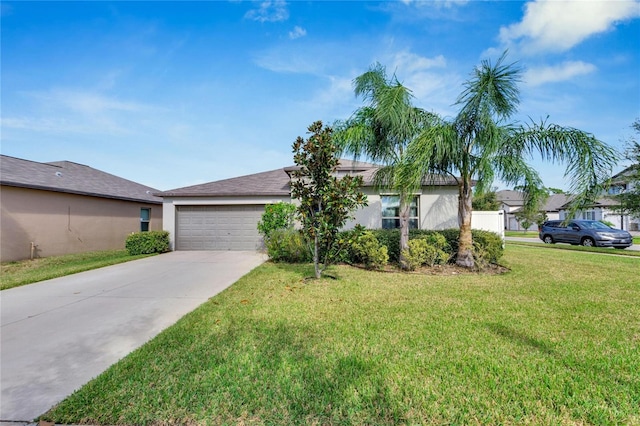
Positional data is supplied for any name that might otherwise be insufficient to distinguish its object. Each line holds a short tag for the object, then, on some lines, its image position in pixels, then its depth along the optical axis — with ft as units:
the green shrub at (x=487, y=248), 25.53
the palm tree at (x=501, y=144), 19.95
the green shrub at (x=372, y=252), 25.41
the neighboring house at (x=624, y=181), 48.02
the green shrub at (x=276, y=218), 33.65
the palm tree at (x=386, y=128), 23.30
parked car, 46.34
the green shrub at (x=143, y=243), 36.86
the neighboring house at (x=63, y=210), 31.58
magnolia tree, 20.01
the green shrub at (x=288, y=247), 29.63
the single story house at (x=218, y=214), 40.32
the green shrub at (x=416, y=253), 24.81
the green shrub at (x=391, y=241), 28.43
